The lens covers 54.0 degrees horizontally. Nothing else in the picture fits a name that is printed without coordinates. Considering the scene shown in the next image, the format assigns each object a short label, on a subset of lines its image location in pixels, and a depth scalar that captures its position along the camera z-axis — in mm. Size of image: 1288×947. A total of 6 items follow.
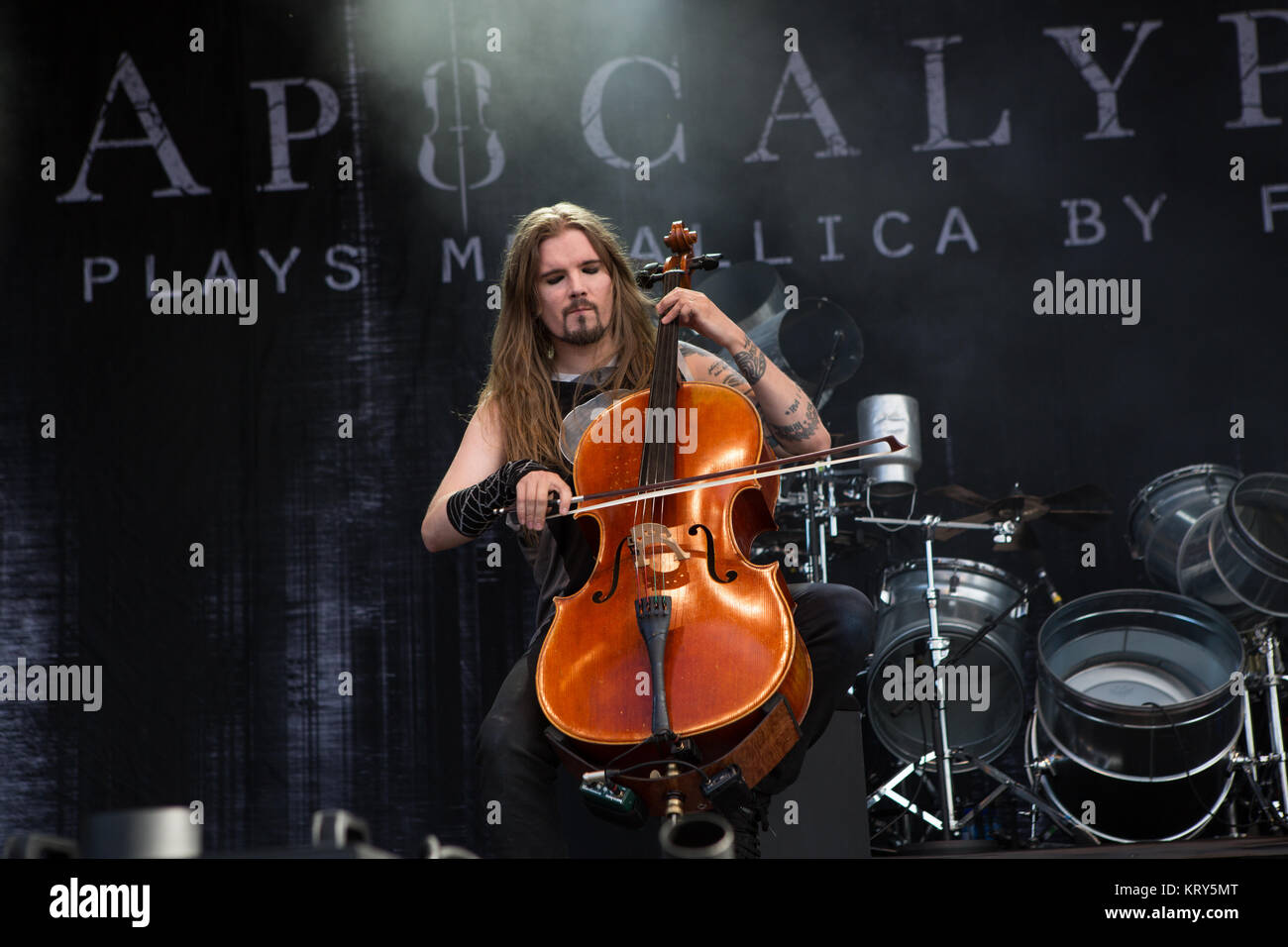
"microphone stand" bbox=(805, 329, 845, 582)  3822
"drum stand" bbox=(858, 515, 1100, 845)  3477
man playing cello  2098
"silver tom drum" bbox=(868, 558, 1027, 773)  3809
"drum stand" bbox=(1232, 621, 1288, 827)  3406
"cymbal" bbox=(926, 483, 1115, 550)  3740
